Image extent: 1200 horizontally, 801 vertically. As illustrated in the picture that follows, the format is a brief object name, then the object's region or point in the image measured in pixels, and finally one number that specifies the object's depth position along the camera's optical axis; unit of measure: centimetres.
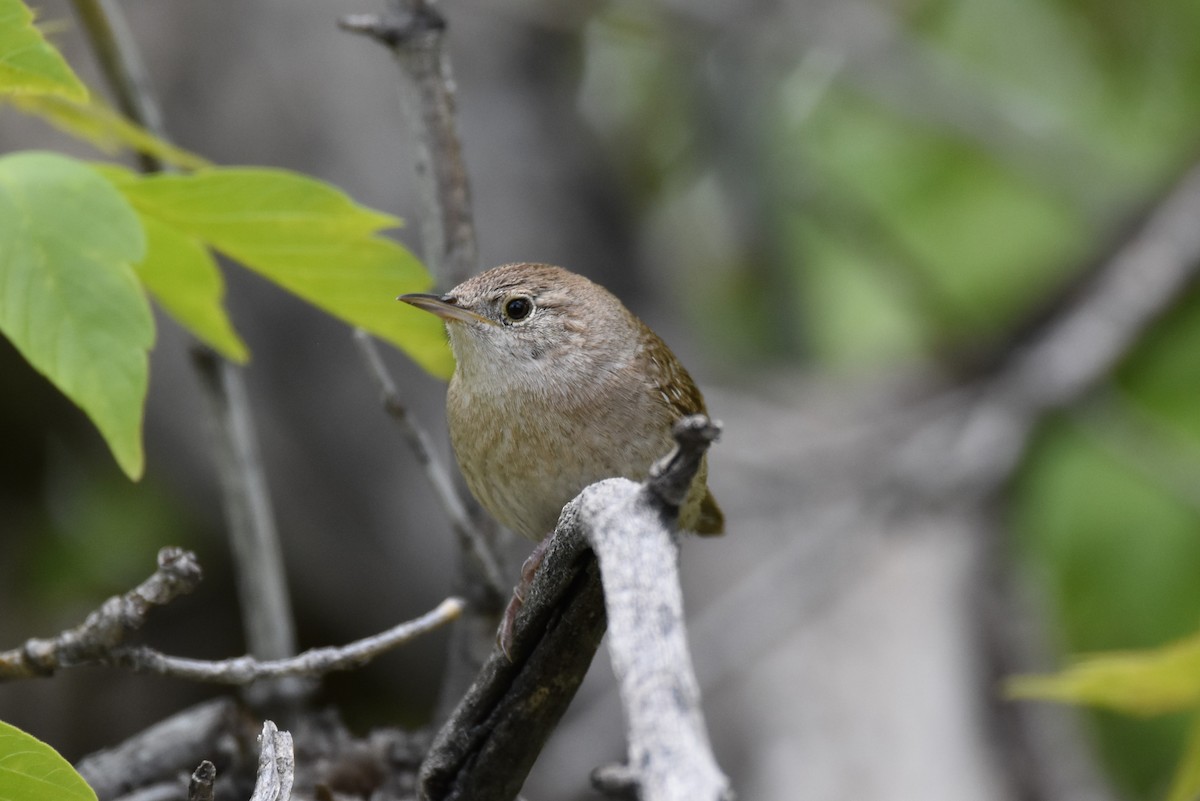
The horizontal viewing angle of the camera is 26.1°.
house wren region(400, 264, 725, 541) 548
